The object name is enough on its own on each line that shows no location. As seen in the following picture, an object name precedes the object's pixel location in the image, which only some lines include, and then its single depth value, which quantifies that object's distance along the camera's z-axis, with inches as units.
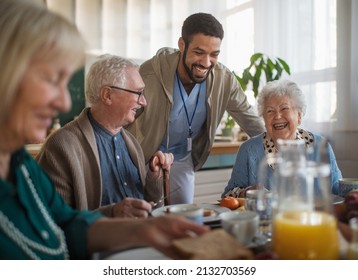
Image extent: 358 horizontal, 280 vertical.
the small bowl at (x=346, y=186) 51.6
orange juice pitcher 26.5
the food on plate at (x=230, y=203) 48.2
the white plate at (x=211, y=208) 40.9
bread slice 27.1
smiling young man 77.3
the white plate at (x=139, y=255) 29.6
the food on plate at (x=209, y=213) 42.6
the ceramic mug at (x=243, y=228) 31.3
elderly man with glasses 53.7
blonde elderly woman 26.3
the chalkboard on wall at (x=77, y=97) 129.8
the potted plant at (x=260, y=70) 118.3
